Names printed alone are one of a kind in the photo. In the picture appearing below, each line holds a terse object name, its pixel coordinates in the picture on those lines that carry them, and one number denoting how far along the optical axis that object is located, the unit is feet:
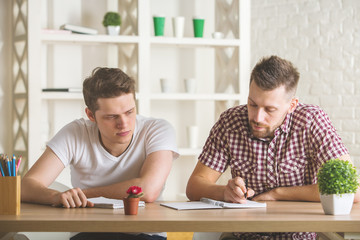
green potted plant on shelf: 14.29
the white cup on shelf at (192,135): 14.88
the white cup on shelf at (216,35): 14.88
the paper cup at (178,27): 14.62
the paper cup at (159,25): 14.52
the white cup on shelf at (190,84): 14.74
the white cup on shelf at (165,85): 14.62
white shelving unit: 13.91
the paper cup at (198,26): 14.66
